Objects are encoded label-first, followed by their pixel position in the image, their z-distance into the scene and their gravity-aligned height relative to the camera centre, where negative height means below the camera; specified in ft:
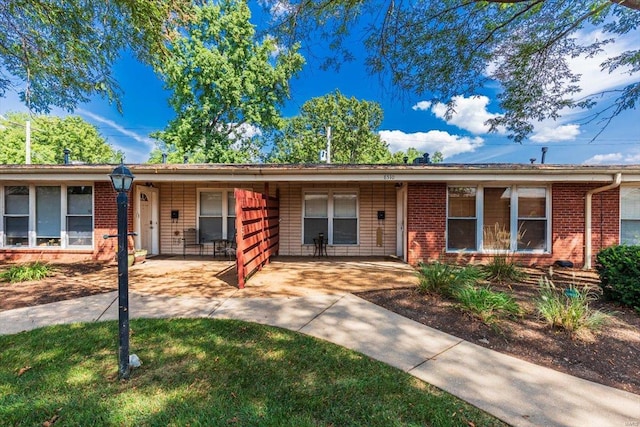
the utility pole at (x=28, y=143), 49.65 +11.49
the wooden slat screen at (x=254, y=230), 18.65 -1.42
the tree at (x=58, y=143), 89.35 +22.57
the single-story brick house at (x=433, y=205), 24.88 +0.60
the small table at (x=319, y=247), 31.68 -3.70
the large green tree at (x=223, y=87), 63.21 +27.33
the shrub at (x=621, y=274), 14.46 -3.04
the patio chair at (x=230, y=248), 29.61 -3.67
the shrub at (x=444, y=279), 15.90 -3.67
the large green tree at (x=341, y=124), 97.35 +28.88
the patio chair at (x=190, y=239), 32.27 -2.94
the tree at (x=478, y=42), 17.95 +11.21
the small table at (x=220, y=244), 30.76 -3.41
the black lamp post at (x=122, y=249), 9.40 -1.19
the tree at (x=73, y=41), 17.03 +10.33
